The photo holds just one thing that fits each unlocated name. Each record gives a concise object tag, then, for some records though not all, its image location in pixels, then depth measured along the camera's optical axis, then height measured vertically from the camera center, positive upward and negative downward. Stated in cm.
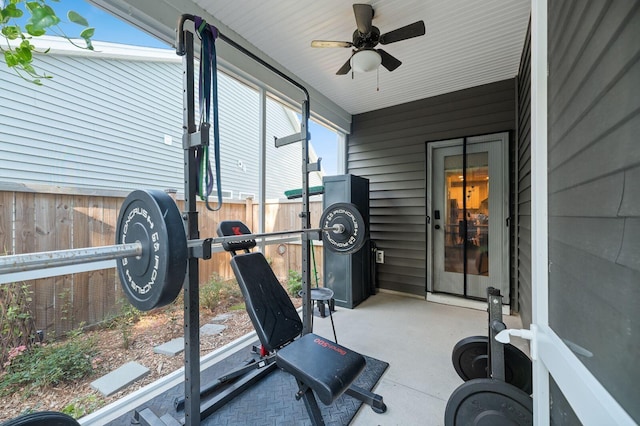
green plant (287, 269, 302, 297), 355 -98
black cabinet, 349 -69
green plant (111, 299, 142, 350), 197 -83
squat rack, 136 -7
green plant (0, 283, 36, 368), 146 -61
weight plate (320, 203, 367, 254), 233 -16
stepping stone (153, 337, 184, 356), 212 -113
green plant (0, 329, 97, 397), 145 -92
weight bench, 134 -83
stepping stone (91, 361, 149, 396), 172 -116
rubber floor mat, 161 -130
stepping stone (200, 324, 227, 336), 254 -116
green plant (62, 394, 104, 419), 154 -119
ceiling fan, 213 +152
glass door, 339 -6
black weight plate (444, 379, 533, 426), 127 -100
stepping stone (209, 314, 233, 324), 269 -112
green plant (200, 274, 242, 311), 265 -87
